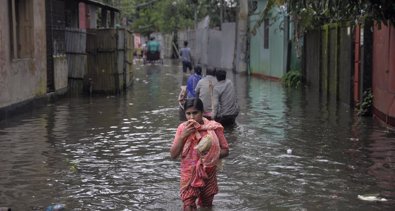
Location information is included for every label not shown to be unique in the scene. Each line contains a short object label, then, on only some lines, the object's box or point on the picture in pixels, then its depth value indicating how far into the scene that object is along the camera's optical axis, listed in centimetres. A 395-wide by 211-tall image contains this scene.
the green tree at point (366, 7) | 820
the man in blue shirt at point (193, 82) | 1282
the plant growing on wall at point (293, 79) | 2367
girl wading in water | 593
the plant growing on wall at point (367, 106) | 1417
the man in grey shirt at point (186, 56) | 2977
